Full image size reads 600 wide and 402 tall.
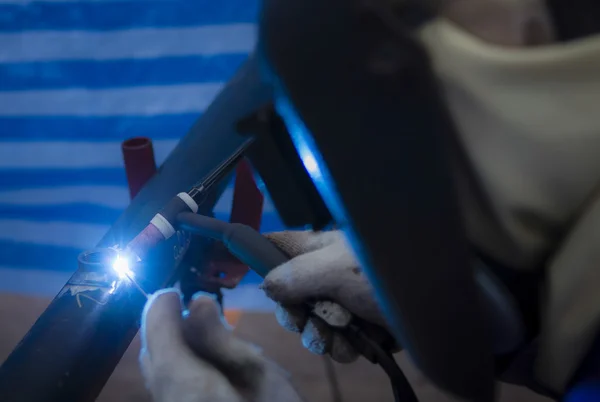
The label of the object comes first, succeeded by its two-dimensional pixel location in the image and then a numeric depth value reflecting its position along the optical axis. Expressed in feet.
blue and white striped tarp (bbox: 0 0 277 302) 3.57
